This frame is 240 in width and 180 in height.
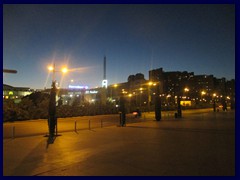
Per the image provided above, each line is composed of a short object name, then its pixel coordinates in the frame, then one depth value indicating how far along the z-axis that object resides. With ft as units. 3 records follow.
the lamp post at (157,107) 99.88
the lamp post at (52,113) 53.31
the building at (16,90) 268.54
